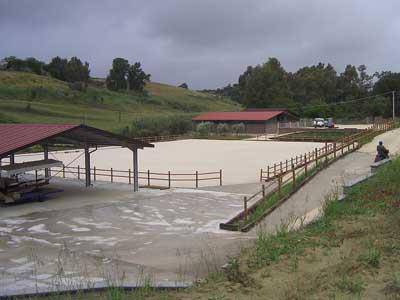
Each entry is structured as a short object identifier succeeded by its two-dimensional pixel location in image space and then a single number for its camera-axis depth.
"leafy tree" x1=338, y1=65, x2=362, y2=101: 127.06
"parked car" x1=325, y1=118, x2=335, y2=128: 84.21
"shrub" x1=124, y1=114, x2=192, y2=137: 70.26
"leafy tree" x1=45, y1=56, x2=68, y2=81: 153.12
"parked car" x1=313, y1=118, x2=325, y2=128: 86.69
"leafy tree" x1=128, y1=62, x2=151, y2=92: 163.25
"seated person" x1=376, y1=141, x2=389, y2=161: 23.31
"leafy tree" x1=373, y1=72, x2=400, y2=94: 113.19
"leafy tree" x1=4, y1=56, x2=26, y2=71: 145.75
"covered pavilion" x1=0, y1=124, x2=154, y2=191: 21.07
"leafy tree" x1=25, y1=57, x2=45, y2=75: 148.75
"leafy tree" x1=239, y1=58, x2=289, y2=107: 114.31
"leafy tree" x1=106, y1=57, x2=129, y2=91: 162.00
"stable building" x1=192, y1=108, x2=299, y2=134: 80.75
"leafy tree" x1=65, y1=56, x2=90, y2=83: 151.68
